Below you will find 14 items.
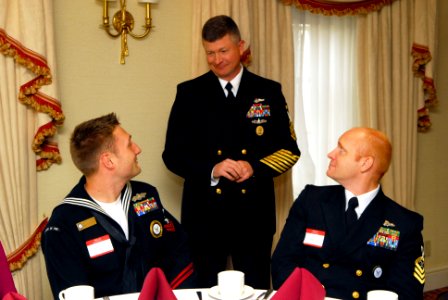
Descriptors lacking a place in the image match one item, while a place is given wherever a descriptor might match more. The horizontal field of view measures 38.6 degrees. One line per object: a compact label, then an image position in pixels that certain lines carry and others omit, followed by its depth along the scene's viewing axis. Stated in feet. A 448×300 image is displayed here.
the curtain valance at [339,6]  14.07
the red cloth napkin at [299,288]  5.88
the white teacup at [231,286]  6.87
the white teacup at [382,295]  5.89
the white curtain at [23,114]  11.13
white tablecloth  7.14
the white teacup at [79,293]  6.00
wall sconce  12.43
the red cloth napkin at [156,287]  5.76
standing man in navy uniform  11.52
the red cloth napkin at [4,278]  7.38
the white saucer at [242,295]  6.89
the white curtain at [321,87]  14.88
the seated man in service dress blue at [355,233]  8.46
